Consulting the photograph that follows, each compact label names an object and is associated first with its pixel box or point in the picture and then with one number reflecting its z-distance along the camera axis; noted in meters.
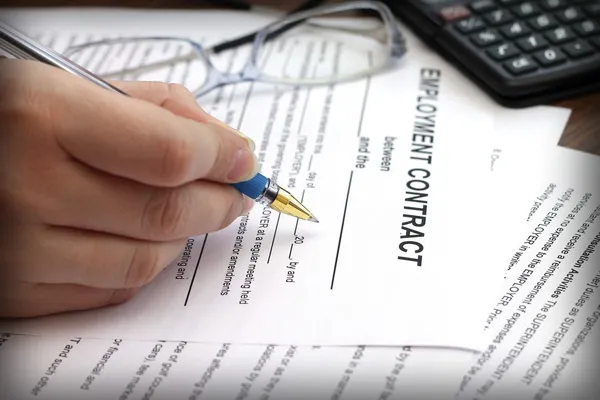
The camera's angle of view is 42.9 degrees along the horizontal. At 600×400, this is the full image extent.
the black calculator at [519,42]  0.51
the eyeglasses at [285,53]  0.55
